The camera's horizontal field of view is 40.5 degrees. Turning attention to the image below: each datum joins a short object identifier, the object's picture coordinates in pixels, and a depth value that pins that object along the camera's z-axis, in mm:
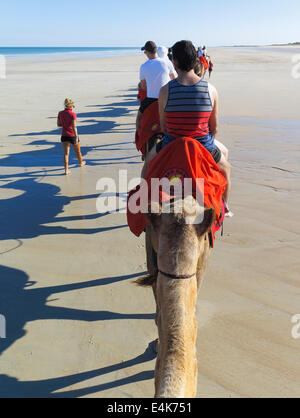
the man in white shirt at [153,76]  6434
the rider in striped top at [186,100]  3777
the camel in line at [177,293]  2146
